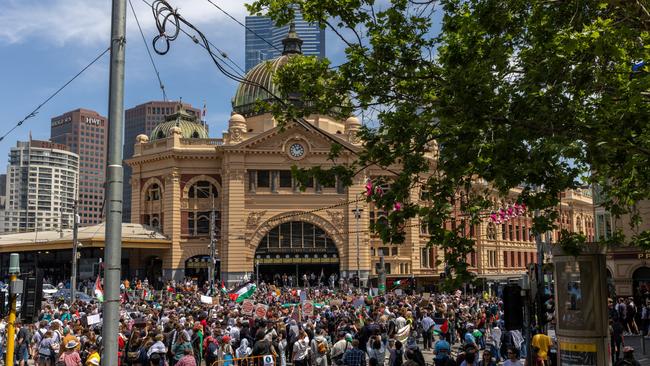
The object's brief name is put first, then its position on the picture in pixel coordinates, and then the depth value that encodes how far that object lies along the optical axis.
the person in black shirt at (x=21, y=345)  20.59
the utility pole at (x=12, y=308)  14.27
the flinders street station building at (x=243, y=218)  61.47
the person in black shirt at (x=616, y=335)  21.31
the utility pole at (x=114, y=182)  8.72
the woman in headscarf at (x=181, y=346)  17.08
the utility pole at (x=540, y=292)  15.52
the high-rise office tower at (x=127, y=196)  151.62
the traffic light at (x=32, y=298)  14.45
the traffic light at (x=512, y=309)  13.95
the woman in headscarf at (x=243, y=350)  18.59
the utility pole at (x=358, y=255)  54.09
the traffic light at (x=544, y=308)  15.89
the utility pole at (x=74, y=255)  34.97
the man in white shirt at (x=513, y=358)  13.77
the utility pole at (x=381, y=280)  45.84
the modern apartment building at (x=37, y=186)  173.12
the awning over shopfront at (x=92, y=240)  58.99
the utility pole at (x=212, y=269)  46.51
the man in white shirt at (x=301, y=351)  18.25
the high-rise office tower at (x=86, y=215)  193.38
